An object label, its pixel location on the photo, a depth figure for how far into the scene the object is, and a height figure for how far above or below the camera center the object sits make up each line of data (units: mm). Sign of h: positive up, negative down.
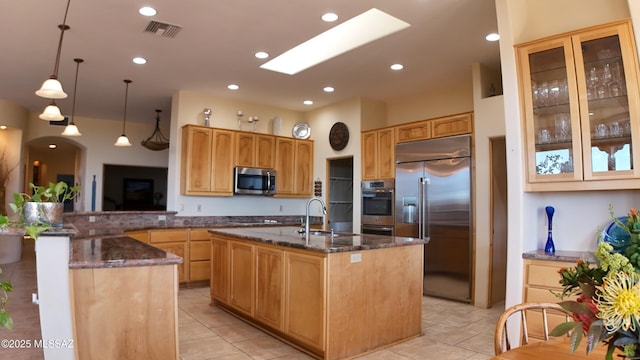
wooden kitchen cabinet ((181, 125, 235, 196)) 5969 +695
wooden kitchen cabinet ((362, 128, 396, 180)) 5883 +785
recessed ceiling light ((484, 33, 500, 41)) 4059 +1739
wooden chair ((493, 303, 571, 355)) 1459 -453
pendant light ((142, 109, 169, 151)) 6730 +1057
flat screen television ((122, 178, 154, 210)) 10156 +312
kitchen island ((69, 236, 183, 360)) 2375 -616
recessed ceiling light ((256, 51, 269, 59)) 4566 +1761
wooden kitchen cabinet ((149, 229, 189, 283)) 5617 -512
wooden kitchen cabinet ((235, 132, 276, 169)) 6438 +926
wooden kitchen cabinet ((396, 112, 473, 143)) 5012 +1042
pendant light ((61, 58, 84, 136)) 4645 +889
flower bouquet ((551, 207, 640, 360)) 788 -203
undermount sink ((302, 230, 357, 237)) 4217 -300
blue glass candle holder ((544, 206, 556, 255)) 2980 -255
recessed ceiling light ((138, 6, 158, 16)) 3488 +1736
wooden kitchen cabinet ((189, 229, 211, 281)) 5855 -723
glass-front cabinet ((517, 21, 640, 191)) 2625 +677
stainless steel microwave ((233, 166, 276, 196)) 6363 +404
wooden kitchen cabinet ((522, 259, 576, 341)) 2711 -569
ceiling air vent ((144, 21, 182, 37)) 3805 +1737
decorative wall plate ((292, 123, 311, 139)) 7203 +1357
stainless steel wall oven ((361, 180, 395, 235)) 5844 -21
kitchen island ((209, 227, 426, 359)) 3068 -717
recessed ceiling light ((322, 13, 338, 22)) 3635 +1750
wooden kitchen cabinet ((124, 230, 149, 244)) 5508 -400
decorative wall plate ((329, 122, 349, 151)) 6582 +1175
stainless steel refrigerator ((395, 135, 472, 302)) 4980 -33
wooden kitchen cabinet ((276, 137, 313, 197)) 6914 +688
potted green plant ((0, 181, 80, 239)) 2371 +1
